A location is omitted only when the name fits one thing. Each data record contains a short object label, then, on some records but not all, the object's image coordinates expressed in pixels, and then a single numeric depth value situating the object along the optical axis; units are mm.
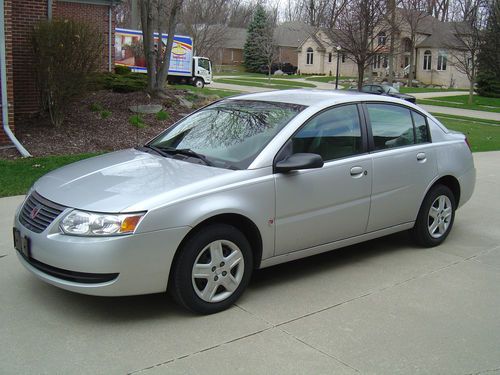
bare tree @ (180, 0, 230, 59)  49875
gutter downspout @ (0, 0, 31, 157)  10164
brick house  12453
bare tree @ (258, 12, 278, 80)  58162
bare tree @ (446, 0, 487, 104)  33797
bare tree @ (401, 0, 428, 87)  40669
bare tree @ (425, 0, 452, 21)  67688
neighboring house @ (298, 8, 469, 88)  55531
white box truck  33938
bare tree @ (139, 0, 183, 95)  14484
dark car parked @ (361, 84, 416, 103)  31516
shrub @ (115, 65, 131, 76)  18847
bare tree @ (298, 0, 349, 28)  78938
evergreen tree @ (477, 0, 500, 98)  26547
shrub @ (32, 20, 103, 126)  10867
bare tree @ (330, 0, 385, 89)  19406
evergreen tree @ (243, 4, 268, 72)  70312
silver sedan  3850
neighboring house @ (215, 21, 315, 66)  76356
